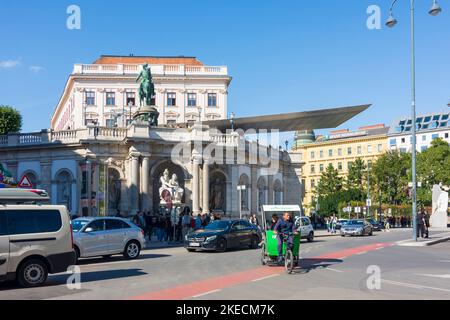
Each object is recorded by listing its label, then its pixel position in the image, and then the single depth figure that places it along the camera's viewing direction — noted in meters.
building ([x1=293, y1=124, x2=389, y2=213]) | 114.12
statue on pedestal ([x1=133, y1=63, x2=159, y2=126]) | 45.75
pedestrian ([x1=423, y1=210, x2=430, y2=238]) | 34.20
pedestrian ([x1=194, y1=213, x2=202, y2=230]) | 31.88
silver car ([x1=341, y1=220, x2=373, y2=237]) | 40.69
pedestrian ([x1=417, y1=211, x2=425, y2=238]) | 33.78
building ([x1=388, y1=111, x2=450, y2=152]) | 107.99
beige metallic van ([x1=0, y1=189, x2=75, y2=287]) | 12.95
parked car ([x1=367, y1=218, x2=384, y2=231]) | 55.36
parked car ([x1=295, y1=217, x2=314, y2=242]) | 31.84
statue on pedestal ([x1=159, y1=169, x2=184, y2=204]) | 39.78
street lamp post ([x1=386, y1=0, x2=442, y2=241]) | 29.97
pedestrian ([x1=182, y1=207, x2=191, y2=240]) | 31.30
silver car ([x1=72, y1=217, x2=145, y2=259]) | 19.53
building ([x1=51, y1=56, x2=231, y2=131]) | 82.50
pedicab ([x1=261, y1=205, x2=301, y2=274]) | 15.88
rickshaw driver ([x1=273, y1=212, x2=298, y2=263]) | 16.53
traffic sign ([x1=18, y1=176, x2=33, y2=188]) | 21.94
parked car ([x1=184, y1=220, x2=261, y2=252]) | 23.98
